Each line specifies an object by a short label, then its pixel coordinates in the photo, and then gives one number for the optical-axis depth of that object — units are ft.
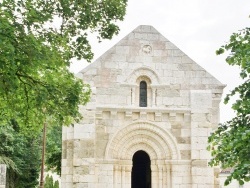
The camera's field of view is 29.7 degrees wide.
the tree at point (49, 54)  31.07
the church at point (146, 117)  47.70
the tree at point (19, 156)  86.18
